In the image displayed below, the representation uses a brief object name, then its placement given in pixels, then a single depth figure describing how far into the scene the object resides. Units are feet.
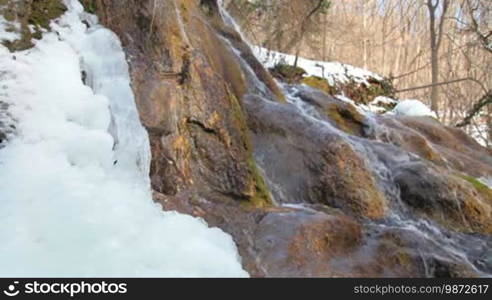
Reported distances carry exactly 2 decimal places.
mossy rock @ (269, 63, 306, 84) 27.48
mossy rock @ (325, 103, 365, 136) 17.35
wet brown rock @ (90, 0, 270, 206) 10.43
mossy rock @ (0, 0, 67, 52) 10.07
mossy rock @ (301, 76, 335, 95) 27.71
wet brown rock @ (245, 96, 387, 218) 12.12
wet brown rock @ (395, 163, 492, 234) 12.62
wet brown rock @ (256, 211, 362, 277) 8.48
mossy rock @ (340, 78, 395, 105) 29.76
